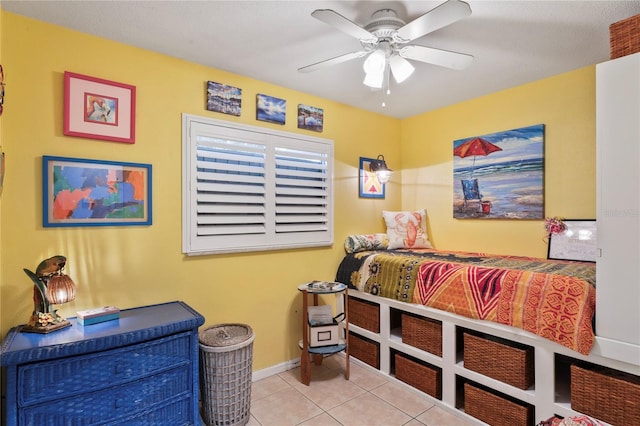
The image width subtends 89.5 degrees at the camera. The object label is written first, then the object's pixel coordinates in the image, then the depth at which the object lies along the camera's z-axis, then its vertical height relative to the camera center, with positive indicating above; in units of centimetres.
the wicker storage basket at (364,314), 281 -92
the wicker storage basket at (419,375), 233 -124
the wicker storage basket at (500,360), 193 -93
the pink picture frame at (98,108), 195 +66
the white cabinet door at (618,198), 151 +6
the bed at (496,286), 172 -50
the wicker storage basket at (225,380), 207 -109
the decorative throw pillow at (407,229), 338 -18
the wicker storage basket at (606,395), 155 -92
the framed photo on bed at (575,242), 242 -24
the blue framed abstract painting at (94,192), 189 +13
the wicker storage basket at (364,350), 280 -124
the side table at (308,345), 259 -109
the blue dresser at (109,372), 149 -82
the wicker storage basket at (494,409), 191 -123
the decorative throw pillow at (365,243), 321 -31
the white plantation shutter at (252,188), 240 +20
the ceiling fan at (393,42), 149 +91
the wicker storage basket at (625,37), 153 +85
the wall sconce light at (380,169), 342 +46
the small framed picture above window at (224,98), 246 +89
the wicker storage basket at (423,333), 235 -92
